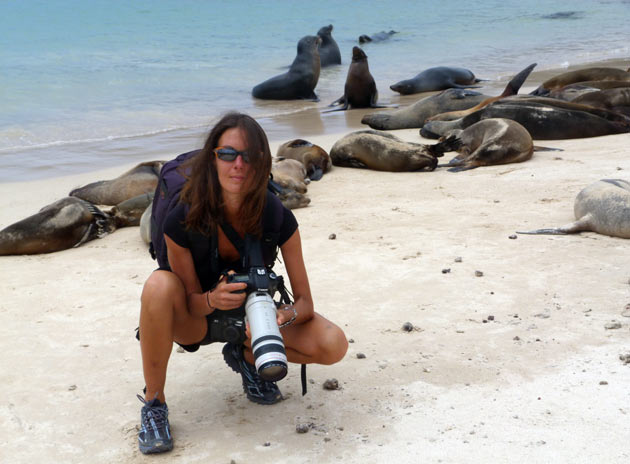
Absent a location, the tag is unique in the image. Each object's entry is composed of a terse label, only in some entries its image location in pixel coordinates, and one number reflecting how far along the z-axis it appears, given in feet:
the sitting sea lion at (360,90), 39.04
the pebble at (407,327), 11.41
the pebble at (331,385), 9.89
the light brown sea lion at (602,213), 15.26
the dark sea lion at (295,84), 44.96
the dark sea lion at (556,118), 26.73
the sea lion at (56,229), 17.10
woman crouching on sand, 8.43
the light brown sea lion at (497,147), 23.38
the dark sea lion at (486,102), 30.25
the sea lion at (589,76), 34.94
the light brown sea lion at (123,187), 21.13
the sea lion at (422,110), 32.32
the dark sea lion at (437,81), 44.29
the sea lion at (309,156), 23.48
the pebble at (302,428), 8.87
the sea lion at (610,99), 28.76
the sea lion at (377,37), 68.80
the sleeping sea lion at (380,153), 23.61
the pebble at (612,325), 10.92
